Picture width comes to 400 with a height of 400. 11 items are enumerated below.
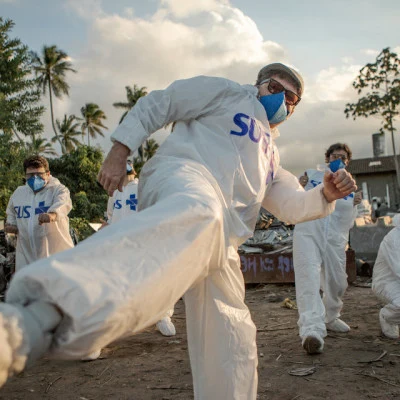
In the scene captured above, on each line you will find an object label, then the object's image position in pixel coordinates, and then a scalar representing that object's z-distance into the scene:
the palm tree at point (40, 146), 23.42
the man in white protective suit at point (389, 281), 4.80
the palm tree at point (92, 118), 48.81
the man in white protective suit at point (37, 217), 6.25
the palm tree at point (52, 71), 42.28
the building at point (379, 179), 45.16
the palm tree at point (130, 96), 44.47
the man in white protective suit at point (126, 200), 6.27
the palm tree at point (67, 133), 45.41
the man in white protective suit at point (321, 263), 4.49
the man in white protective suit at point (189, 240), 1.31
